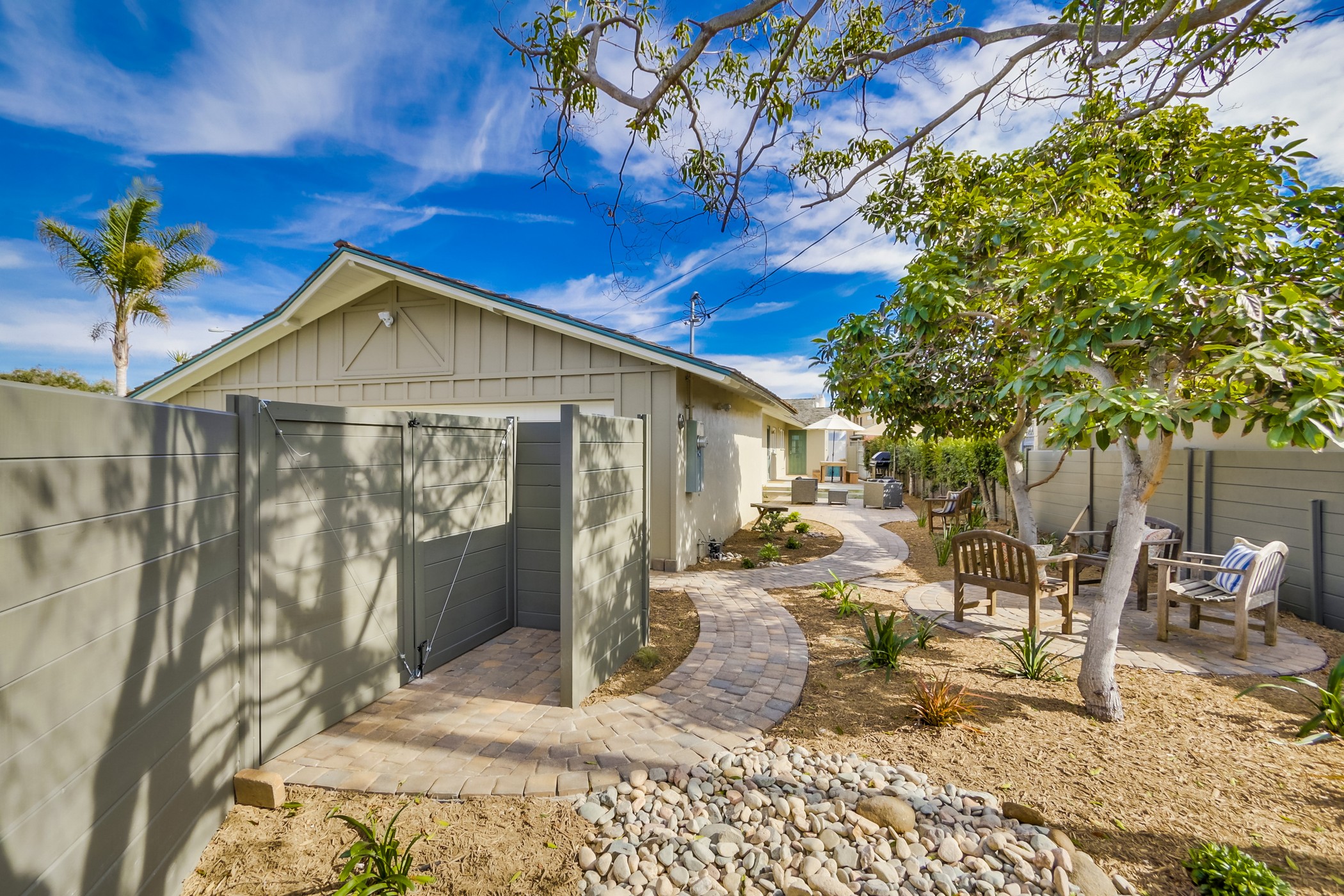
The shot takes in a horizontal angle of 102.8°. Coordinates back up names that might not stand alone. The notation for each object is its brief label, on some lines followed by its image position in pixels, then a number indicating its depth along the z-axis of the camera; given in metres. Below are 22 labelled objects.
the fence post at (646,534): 4.93
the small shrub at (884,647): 4.26
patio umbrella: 23.90
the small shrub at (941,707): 3.40
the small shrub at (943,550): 8.34
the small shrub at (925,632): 4.70
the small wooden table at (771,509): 11.09
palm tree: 16.11
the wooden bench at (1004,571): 4.86
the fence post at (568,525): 3.62
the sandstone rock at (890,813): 2.49
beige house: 7.86
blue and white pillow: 4.64
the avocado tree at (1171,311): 2.64
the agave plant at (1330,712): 3.18
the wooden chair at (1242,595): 4.40
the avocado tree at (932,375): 5.43
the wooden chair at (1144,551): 5.69
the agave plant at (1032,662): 4.10
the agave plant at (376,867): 2.06
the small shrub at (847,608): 5.77
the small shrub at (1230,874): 2.02
